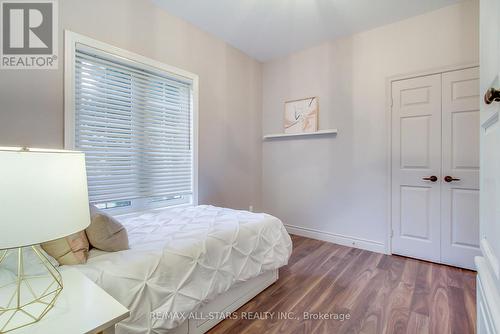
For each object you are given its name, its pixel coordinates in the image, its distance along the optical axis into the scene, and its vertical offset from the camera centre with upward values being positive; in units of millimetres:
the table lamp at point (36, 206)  580 -109
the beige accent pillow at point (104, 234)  1324 -392
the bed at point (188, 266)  1161 -613
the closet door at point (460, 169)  2311 -37
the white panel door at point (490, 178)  621 -39
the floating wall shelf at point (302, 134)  3126 +460
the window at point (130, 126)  2027 +395
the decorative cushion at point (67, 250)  1149 -427
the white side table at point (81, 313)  682 -477
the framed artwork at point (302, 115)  3297 +742
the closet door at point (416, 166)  2516 -7
